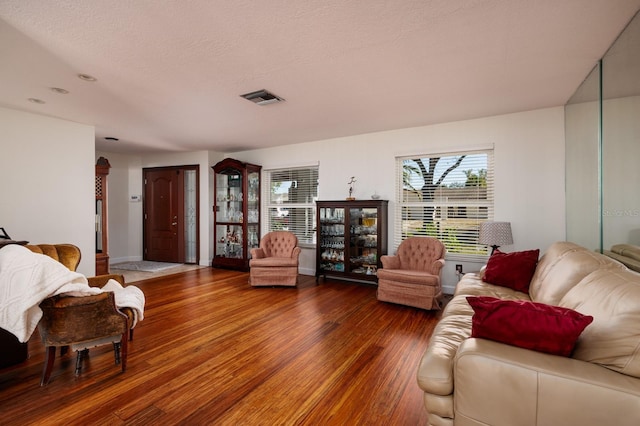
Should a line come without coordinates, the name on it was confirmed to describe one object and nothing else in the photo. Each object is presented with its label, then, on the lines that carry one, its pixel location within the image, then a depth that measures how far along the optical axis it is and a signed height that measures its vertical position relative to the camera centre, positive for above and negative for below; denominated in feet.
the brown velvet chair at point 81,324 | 6.60 -2.57
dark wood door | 22.57 -0.21
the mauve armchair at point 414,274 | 11.86 -2.62
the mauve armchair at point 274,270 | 15.47 -3.01
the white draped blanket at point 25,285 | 5.98 -1.50
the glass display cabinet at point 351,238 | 15.58 -1.44
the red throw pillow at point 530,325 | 4.17 -1.64
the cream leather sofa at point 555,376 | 3.55 -2.13
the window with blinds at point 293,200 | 19.10 +0.79
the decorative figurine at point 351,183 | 17.10 +1.63
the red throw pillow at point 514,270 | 9.27 -1.88
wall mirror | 6.72 +1.73
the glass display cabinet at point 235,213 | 20.02 -0.06
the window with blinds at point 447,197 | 14.11 +0.70
